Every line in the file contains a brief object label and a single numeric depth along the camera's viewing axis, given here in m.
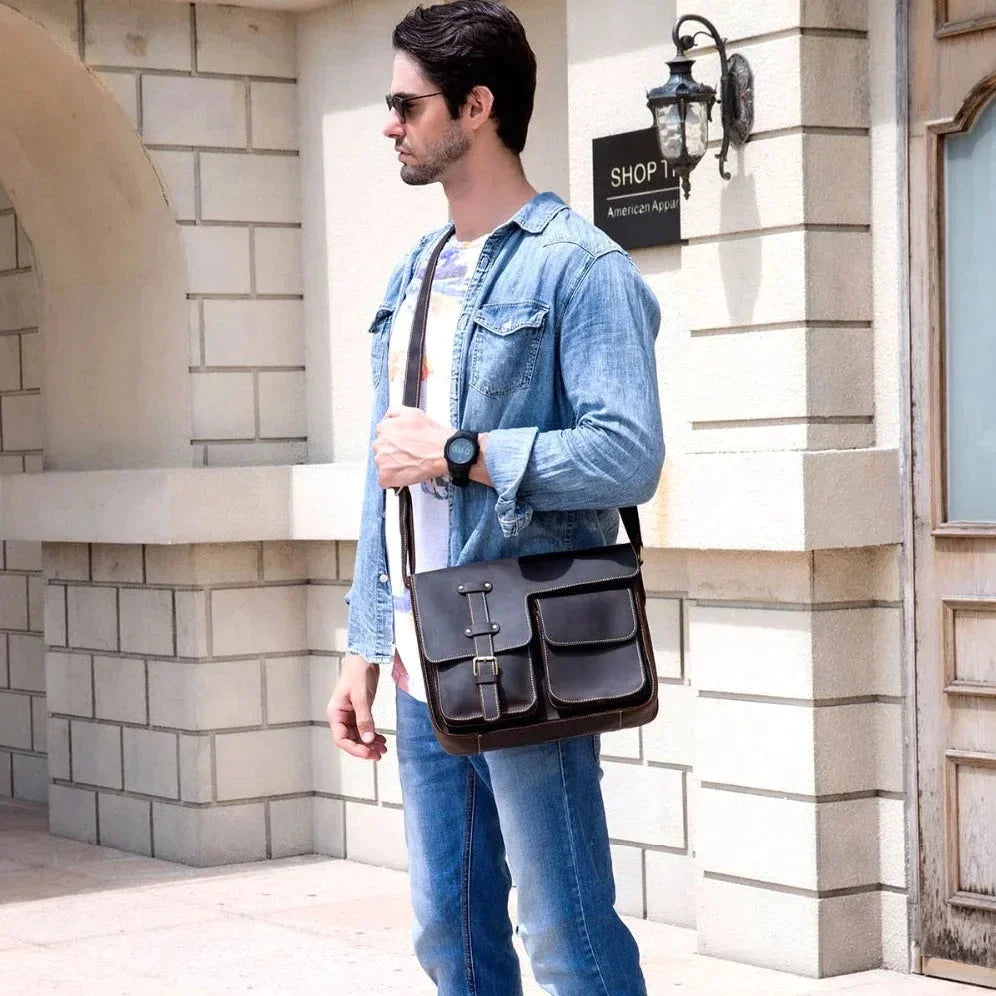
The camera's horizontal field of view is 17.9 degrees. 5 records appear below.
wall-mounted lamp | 8.88
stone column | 8.73
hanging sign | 9.71
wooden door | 8.53
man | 4.78
